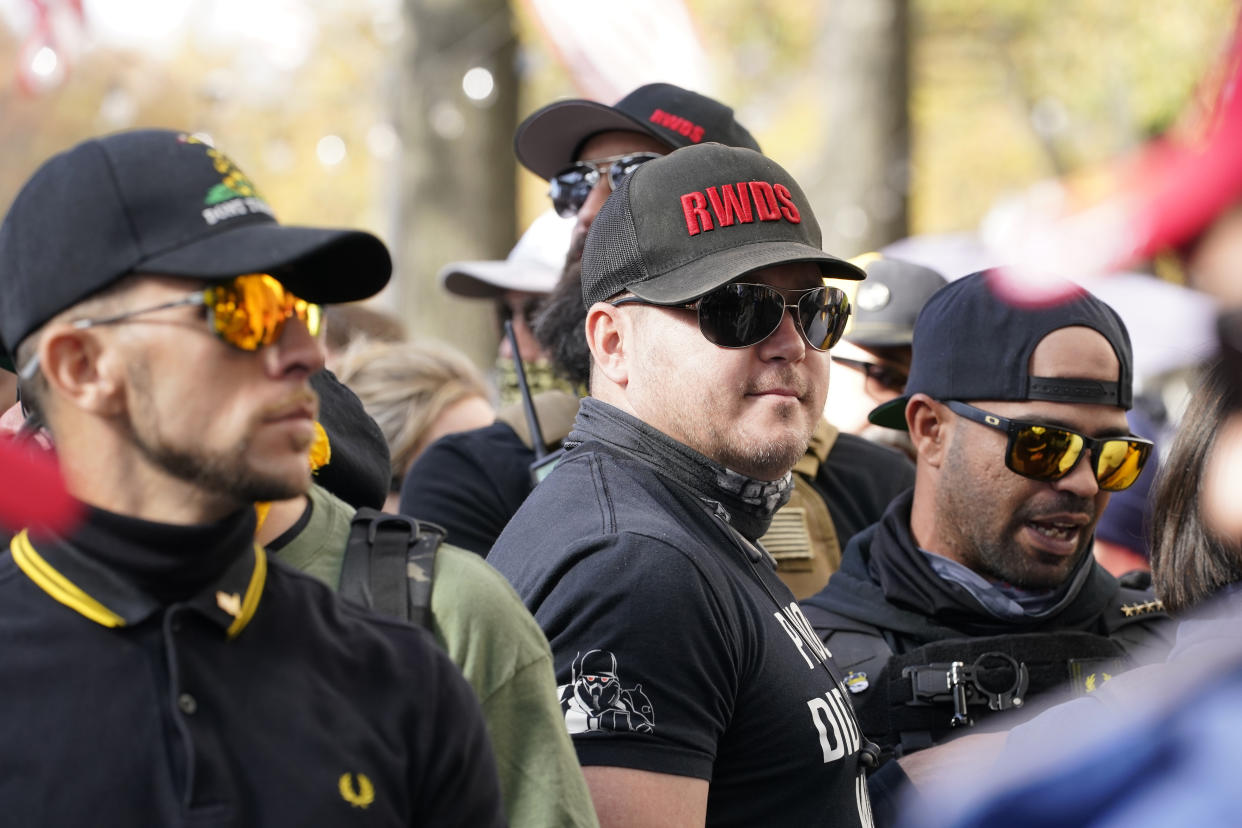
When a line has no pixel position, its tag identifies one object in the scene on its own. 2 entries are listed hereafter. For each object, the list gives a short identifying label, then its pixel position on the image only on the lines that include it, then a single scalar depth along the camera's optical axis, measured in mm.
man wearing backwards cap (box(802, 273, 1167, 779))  3525
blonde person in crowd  5043
